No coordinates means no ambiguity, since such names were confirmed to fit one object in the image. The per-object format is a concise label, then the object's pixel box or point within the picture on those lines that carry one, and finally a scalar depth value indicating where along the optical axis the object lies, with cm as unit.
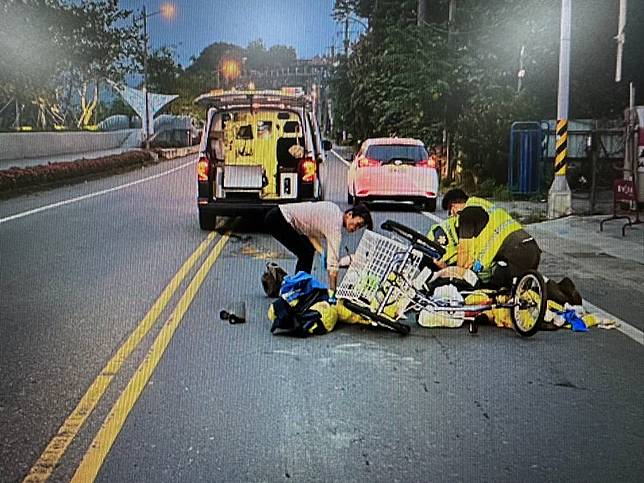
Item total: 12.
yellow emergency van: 1455
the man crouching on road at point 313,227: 796
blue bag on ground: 764
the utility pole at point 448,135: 2667
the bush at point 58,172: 2366
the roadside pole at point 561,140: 1703
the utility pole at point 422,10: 3531
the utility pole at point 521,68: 2503
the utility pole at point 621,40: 1817
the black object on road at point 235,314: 814
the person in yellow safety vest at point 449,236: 837
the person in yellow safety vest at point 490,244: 820
